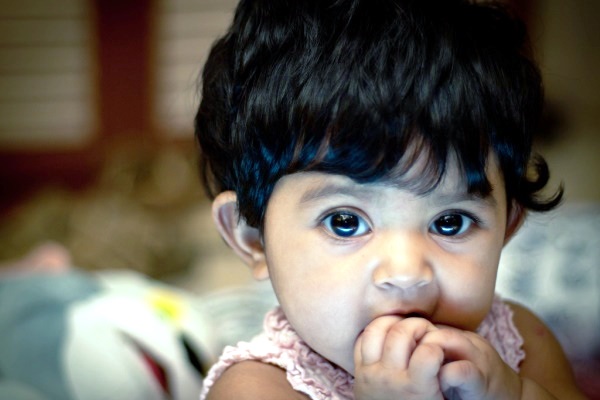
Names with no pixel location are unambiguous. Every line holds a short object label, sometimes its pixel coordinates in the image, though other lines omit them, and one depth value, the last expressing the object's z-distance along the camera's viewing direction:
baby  0.64
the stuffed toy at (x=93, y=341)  0.92
